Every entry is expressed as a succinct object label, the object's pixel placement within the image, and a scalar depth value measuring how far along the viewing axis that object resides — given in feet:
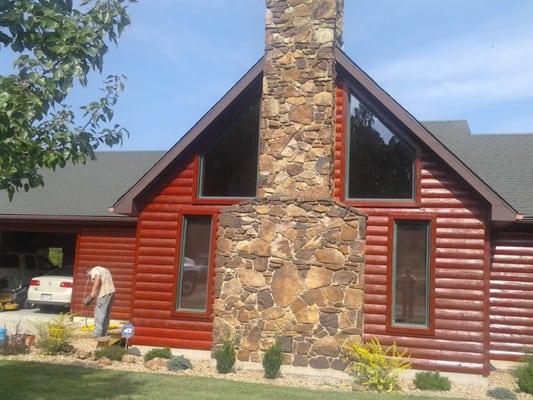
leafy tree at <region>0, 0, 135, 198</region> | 15.60
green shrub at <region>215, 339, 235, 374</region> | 33.55
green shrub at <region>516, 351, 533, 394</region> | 30.73
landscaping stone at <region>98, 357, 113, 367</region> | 34.03
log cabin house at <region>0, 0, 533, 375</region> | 34.14
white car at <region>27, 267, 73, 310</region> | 55.72
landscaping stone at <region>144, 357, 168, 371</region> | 33.99
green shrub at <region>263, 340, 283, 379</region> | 32.22
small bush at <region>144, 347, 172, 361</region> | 36.45
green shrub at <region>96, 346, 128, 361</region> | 35.04
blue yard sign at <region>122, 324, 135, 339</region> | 36.06
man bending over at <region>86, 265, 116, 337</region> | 40.32
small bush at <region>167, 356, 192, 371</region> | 34.04
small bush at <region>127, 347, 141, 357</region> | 38.09
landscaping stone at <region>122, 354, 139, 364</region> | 35.56
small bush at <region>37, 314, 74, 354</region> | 35.86
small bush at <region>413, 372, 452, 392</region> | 31.71
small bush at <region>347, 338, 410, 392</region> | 30.45
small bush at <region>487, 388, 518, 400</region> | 29.43
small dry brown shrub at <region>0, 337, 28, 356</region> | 35.45
